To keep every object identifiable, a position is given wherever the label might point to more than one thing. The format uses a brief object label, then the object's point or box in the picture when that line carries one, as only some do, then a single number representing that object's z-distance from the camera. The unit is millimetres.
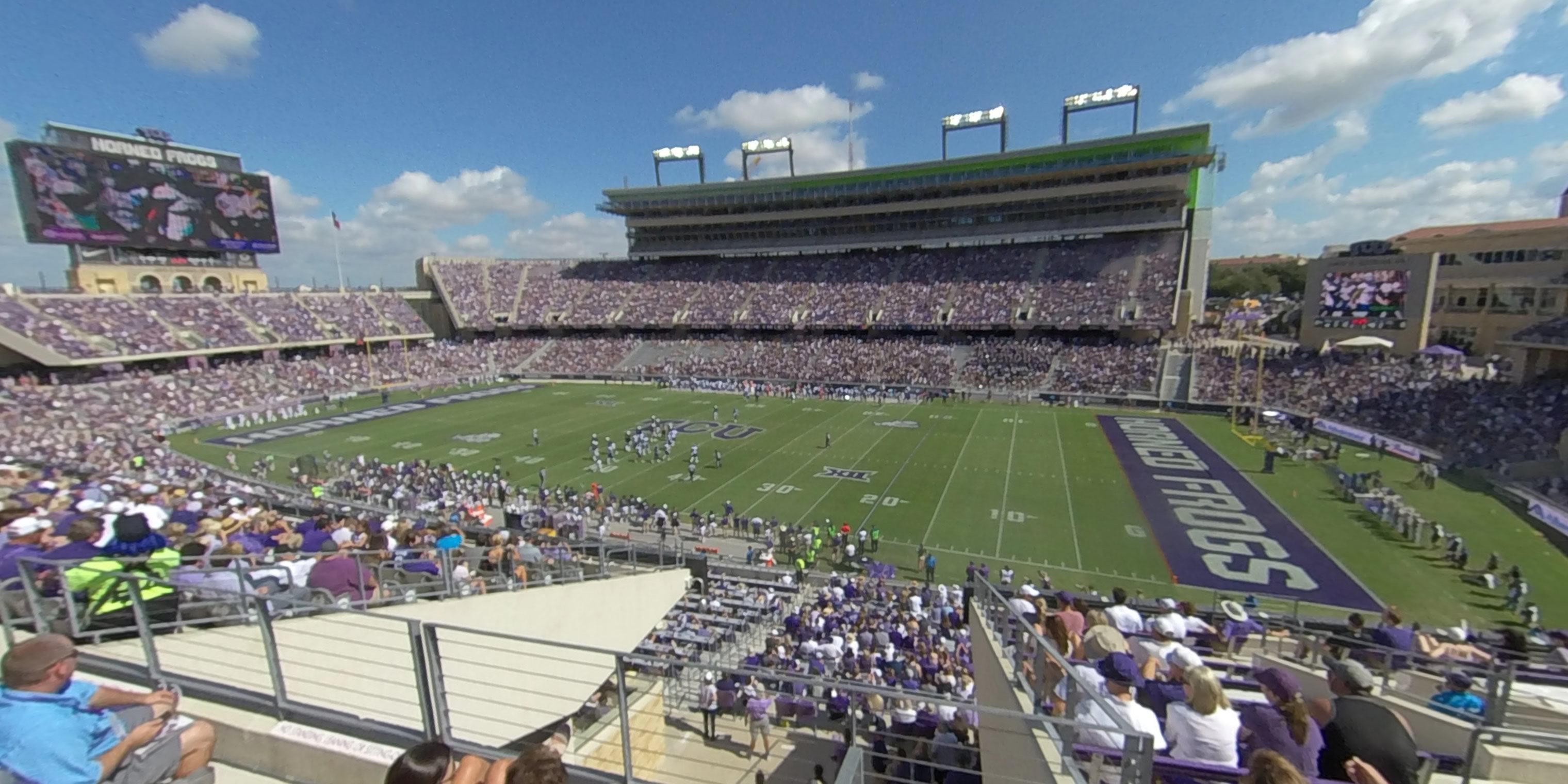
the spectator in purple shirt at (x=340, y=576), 6945
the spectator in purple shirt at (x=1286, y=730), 3732
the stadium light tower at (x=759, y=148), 65500
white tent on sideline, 34688
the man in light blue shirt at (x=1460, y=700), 5434
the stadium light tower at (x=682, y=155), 67938
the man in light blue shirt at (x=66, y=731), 3043
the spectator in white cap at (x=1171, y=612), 8500
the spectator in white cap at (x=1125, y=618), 7926
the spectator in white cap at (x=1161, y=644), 6023
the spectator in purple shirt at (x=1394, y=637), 8031
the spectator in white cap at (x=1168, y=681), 4789
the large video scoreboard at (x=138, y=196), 37938
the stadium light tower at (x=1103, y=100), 50719
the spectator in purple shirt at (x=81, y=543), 5750
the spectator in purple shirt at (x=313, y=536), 9297
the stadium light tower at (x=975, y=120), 55531
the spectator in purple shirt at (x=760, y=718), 7848
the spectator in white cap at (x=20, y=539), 5923
